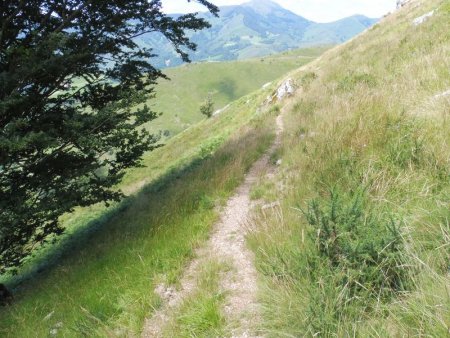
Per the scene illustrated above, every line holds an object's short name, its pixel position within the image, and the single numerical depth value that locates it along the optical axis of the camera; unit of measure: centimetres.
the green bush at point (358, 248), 311
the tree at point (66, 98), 728
